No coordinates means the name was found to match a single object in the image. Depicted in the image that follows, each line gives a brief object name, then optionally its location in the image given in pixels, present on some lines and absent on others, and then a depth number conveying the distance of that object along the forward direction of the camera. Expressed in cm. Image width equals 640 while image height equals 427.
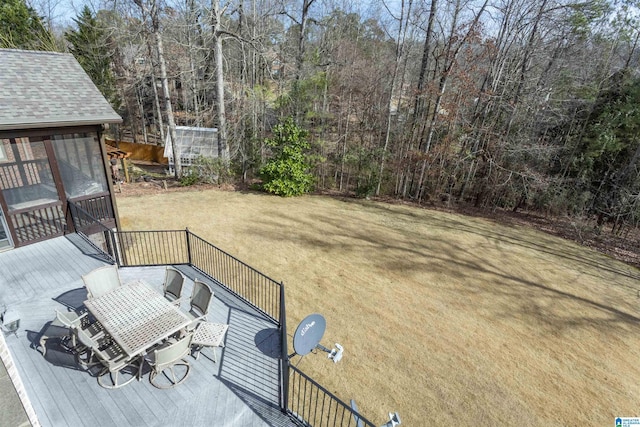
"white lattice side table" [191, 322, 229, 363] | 461
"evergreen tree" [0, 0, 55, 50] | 1764
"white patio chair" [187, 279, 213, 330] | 521
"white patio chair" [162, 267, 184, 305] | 556
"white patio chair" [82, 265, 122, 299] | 527
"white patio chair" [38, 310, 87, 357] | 446
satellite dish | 492
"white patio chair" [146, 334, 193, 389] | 403
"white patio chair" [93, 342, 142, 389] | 401
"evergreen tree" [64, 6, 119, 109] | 2217
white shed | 1828
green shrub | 1570
